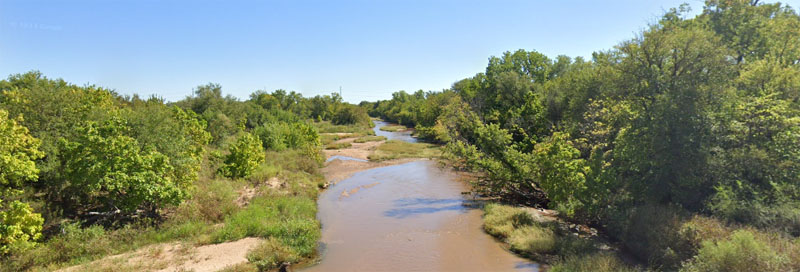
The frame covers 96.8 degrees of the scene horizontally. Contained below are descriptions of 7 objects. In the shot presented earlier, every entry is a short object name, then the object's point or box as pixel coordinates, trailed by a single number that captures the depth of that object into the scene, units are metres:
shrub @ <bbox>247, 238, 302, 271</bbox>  13.48
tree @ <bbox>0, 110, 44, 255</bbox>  10.85
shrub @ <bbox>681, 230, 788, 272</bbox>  8.58
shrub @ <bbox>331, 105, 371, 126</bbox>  93.06
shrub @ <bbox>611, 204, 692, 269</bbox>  11.28
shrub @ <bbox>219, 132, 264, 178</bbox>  22.78
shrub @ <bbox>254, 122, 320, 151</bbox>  34.78
